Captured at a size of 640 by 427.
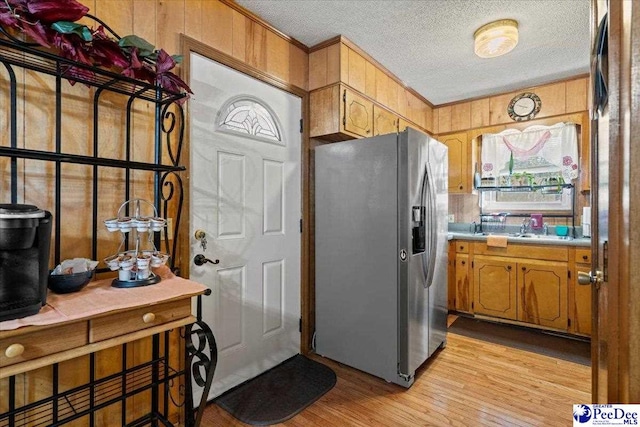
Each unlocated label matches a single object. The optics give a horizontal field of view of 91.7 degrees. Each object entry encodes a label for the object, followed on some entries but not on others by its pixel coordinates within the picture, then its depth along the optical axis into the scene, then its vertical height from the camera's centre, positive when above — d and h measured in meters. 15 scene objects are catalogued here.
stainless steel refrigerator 2.05 -0.27
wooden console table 0.94 -0.63
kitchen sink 3.04 -0.22
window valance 3.18 +0.70
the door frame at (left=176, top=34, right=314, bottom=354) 1.98 +0.29
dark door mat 1.78 -1.13
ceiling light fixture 2.12 +1.24
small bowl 1.13 -0.25
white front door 1.87 +0.01
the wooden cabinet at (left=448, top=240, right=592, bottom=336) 2.76 -0.67
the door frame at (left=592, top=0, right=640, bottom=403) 0.52 +0.02
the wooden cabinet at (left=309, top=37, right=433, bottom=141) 2.37 +1.02
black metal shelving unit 1.17 +0.17
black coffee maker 0.90 -0.14
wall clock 3.25 +1.16
